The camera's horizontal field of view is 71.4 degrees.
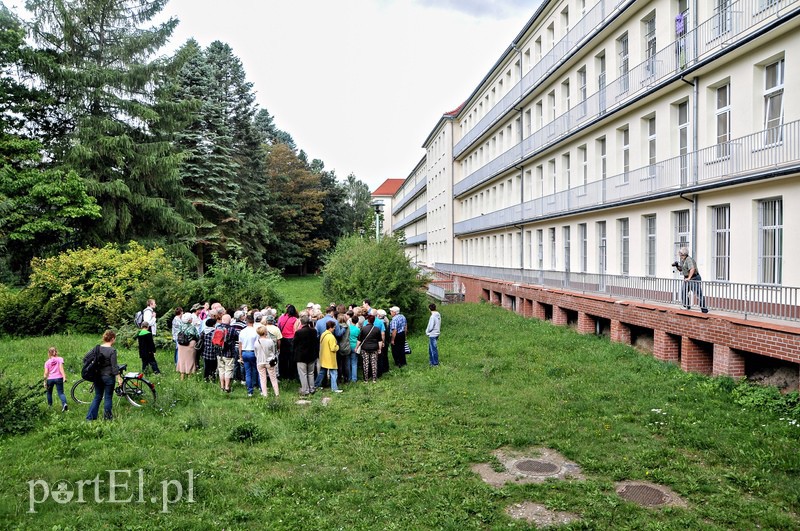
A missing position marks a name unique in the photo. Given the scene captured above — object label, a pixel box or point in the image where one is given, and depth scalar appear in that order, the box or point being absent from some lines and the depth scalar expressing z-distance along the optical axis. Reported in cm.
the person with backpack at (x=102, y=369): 922
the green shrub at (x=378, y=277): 2008
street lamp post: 3431
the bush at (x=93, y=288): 2000
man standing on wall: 1261
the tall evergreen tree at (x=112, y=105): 2539
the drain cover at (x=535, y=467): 716
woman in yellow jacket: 1176
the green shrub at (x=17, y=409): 885
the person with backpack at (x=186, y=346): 1257
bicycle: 1066
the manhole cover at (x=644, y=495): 616
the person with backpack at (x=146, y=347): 1310
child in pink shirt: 1029
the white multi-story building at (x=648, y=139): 1300
